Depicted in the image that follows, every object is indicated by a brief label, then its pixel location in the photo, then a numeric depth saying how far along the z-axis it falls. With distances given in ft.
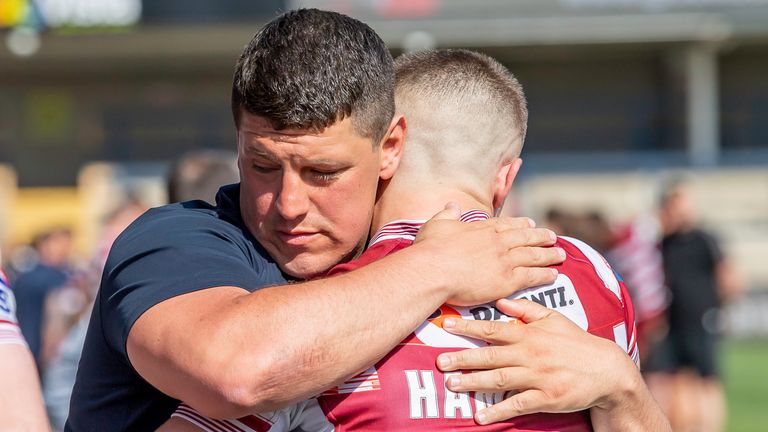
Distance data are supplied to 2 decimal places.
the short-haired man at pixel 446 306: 13.82
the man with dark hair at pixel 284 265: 12.90
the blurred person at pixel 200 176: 26.32
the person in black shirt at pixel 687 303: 65.98
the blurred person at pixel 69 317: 36.45
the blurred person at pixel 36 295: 55.26
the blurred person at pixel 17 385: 13.12
